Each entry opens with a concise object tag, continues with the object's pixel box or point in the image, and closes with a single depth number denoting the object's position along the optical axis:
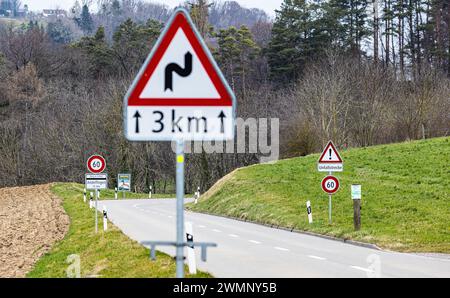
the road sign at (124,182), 60.49
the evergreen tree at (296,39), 79.69
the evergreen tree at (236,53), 83.38
